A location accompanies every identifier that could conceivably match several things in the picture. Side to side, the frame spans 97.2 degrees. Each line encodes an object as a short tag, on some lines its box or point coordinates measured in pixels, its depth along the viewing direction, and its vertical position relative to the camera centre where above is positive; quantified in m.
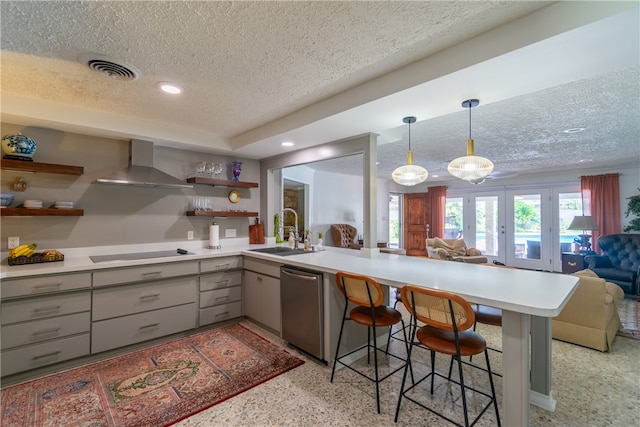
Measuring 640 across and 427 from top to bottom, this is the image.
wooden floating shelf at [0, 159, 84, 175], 2.43 +0.46
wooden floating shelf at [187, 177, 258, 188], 3.48 +0.47
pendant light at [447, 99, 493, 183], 2.31 +0.44
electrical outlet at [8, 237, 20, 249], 2.55 -0.23
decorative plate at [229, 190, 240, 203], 4.00 +0.31
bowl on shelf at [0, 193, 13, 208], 2.43 +0.15
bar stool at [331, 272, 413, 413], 1.94 -0.59
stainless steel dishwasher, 2.44 -0.83
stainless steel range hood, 2.83 +0.47
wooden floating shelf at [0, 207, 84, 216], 2.39 +0.05
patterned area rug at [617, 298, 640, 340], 3.22 -1.29
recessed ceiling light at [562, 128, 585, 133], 3.46 +1.12
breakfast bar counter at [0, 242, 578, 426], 1.41 -0.41
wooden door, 8.61 -0.09
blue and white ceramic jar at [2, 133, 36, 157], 2.43 +0.62
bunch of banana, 2.40 -0.29
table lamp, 5.46 -0.10
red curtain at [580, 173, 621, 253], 5.77 +0.40
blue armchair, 4.56 -0.72
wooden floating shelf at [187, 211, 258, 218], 3.53 +0.06
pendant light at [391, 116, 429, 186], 2.79 +0.45
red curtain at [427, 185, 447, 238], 8.25 +0.30
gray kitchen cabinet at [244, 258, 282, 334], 2.95 -0.83
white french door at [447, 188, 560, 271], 6.88 -0.15
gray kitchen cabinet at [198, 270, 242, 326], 3.13 -0.90
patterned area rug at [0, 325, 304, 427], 1.86 -1.30
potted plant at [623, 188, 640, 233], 5.08 +0.18
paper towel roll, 3.65 -0.25
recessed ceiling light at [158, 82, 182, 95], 2.21 +1.05
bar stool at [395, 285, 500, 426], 1.51 -0.56
